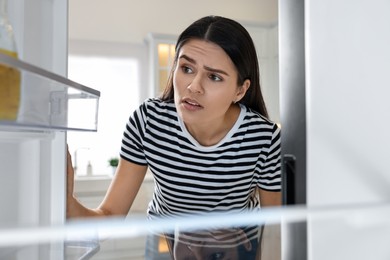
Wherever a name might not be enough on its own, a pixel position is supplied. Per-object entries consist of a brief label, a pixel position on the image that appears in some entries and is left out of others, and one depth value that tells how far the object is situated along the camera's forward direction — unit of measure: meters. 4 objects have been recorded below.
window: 1.92
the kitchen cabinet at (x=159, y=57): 1.90
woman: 0.57
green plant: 1.85
